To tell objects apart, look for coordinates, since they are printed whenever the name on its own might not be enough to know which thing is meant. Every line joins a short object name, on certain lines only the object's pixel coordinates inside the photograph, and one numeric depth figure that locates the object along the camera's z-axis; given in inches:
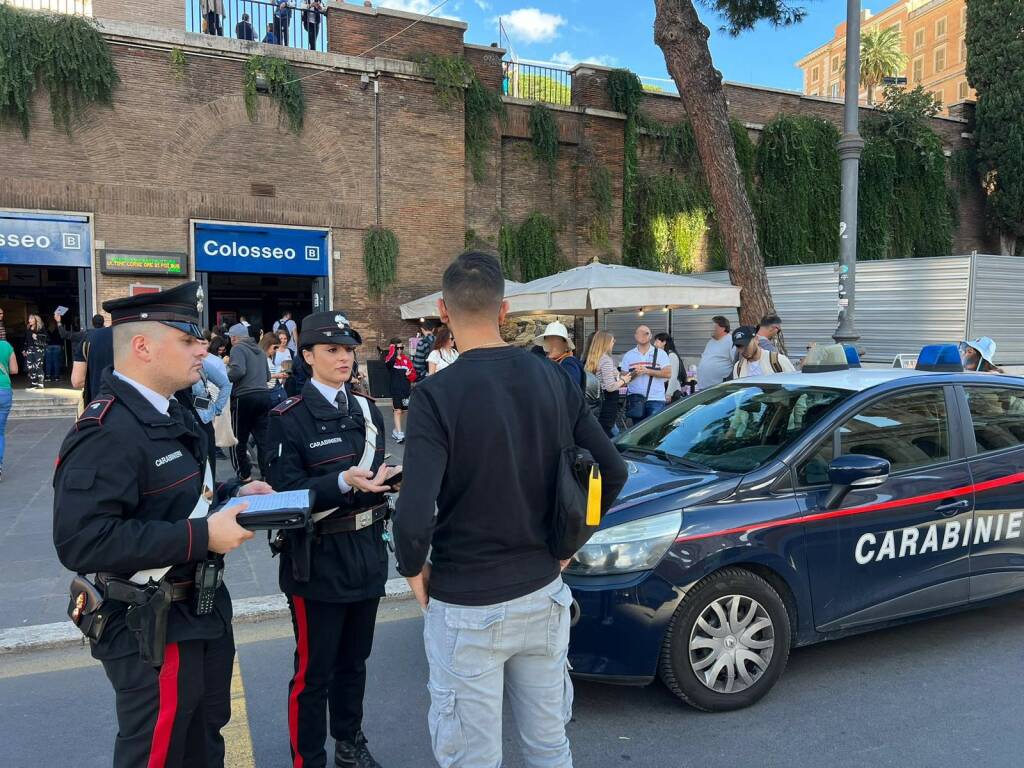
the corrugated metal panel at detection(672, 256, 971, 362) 530.3
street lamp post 366.0
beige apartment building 2417.6
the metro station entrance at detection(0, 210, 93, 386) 554.6
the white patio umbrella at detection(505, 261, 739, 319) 400.8
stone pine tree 463.5
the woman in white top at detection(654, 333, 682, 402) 379.2
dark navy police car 131.3
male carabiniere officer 76.8
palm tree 1749.4
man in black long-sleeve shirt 77.0
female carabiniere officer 108.0
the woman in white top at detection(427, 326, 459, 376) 387.9
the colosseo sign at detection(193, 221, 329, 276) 612.4
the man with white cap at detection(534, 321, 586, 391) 279.9
